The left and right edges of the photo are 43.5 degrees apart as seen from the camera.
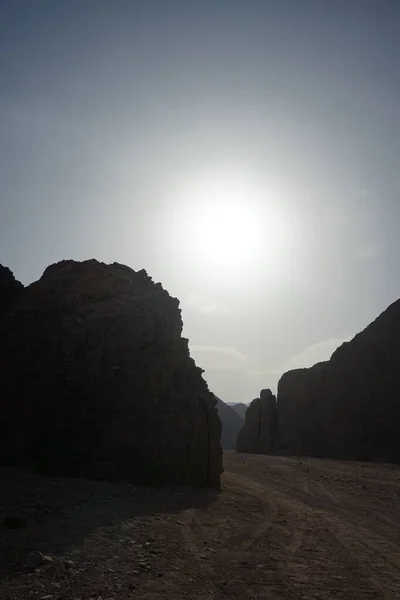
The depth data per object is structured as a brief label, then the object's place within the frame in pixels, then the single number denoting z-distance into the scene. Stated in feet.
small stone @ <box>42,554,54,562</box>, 25.89
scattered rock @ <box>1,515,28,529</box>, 30.48
